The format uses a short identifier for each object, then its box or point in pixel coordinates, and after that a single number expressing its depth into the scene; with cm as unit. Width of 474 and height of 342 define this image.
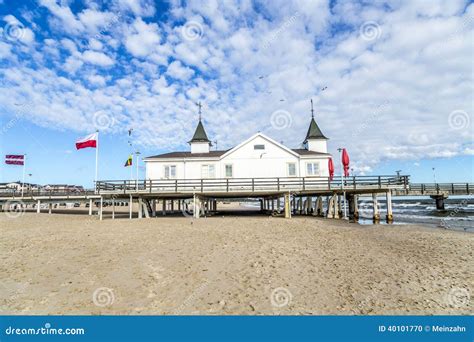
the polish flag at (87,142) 2320
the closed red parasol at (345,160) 2373
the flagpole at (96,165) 2428
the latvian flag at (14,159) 3669
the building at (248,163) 2670
